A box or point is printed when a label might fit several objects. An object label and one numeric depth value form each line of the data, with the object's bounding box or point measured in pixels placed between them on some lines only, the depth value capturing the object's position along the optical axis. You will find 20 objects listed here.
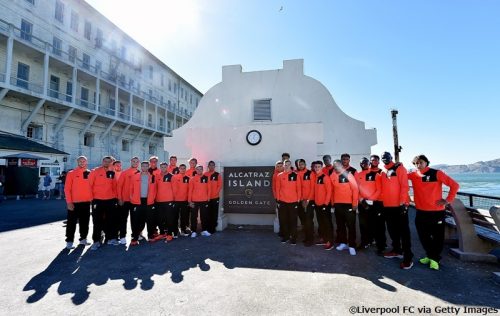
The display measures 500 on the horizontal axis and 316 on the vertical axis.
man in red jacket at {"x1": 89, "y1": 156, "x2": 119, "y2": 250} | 5.92
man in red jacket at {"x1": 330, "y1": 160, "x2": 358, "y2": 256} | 5.36
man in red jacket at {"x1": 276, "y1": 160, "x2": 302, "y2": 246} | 6.05
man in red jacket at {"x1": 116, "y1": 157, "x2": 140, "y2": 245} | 6.21
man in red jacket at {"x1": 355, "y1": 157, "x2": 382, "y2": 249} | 5.35
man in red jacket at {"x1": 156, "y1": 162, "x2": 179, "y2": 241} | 6.48
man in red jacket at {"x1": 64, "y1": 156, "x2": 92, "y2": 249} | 5.76
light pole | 17.09
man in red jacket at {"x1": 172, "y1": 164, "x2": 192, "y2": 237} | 6.72
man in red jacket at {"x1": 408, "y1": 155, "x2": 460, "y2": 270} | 4.44
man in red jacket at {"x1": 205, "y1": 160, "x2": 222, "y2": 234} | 6.96
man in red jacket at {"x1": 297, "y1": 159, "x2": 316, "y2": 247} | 5.99
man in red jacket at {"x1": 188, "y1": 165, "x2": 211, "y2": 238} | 6.78
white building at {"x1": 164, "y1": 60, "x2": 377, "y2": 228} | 11.01
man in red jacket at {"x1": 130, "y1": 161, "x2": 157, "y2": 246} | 6.19
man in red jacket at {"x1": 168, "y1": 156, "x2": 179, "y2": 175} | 7.01
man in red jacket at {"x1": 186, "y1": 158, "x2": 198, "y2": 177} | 7.04
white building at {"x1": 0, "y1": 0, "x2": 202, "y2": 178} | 18.48
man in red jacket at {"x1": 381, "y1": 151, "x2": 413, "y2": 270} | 4.86
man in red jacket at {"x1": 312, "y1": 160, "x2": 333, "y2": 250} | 5.72
